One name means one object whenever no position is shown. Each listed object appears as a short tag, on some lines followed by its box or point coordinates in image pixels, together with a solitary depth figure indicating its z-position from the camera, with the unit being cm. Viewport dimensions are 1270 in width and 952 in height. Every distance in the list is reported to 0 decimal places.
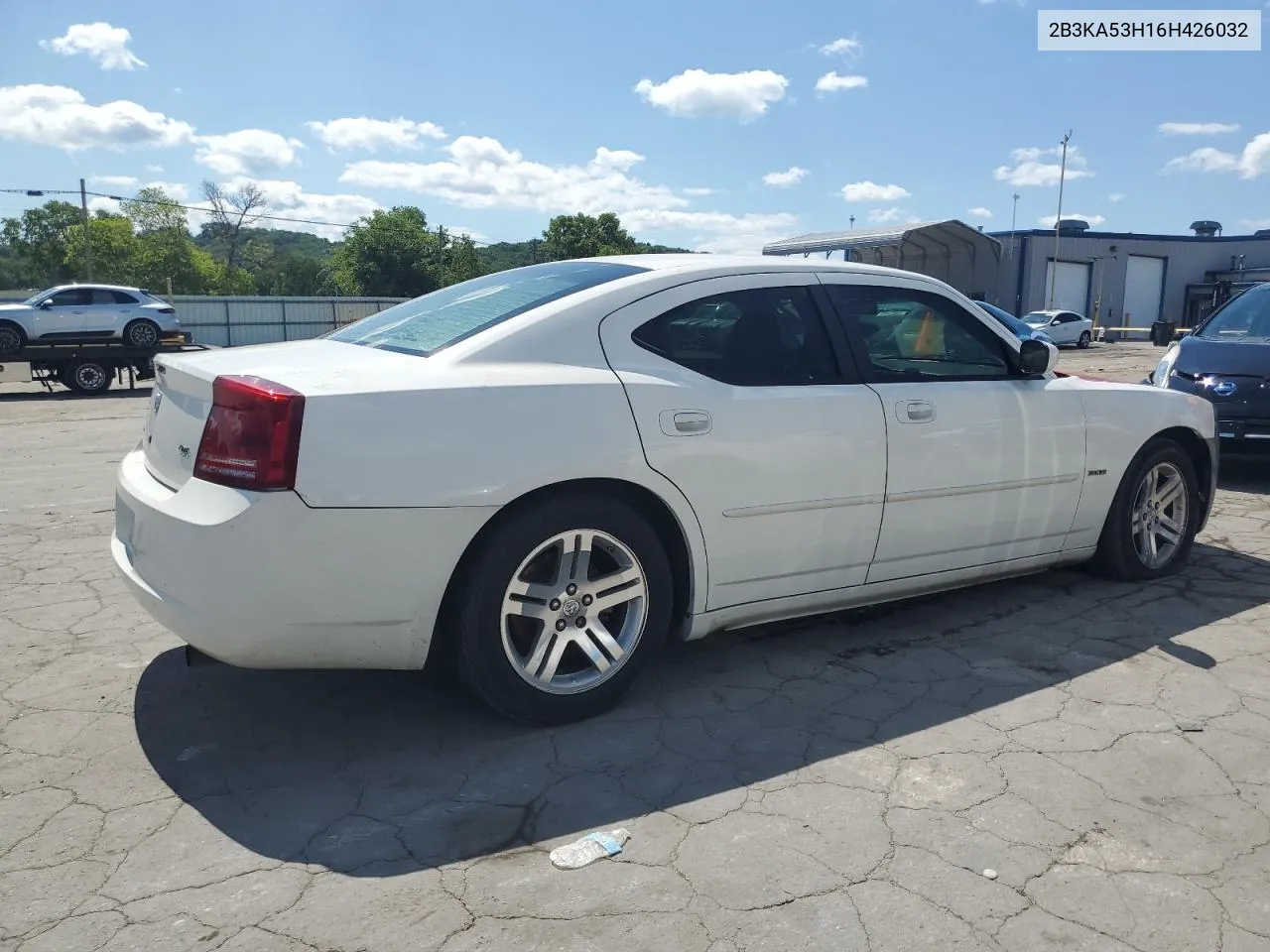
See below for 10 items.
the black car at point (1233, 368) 711
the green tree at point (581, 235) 8031
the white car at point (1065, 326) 3666
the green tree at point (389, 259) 7538
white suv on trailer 1933
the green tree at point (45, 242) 9319
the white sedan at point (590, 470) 271
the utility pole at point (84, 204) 5328
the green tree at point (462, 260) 7762
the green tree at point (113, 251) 7538
